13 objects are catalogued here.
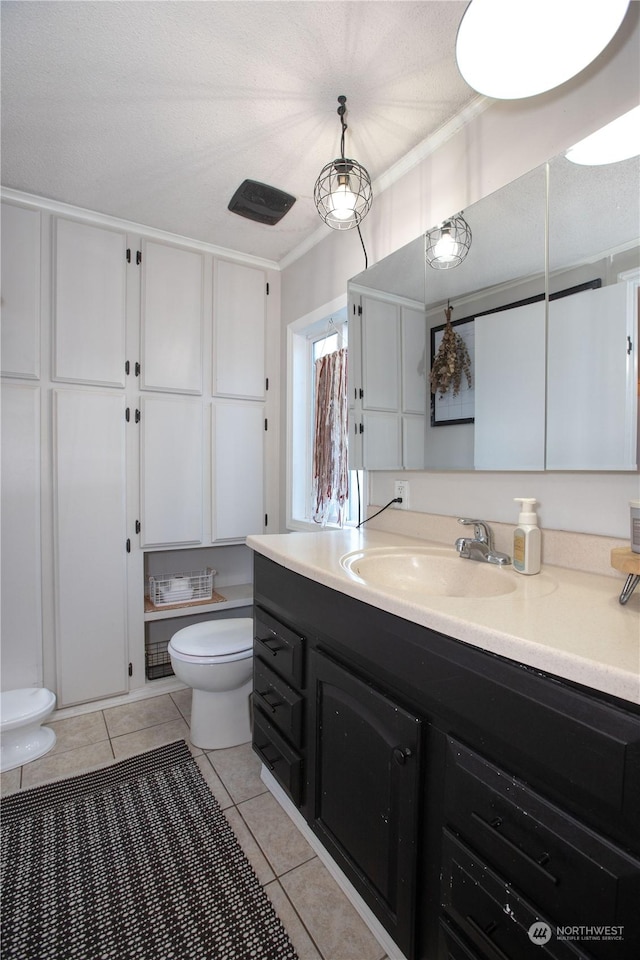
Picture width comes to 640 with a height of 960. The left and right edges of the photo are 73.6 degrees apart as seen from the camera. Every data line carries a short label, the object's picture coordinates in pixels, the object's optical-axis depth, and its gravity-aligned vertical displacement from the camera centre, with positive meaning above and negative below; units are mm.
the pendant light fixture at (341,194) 1474 +982
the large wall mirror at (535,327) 1058 +433
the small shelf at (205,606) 2328 -754
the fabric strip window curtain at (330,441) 2299 +178
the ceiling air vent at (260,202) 1924 +1277
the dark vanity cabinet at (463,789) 572 -551
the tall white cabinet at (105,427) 2008 +241
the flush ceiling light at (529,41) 998 +1069
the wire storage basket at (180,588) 2400 -657
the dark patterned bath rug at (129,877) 1080 -1190
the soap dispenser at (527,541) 1104 -175
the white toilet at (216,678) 1785 -870
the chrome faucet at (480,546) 1217 -216
